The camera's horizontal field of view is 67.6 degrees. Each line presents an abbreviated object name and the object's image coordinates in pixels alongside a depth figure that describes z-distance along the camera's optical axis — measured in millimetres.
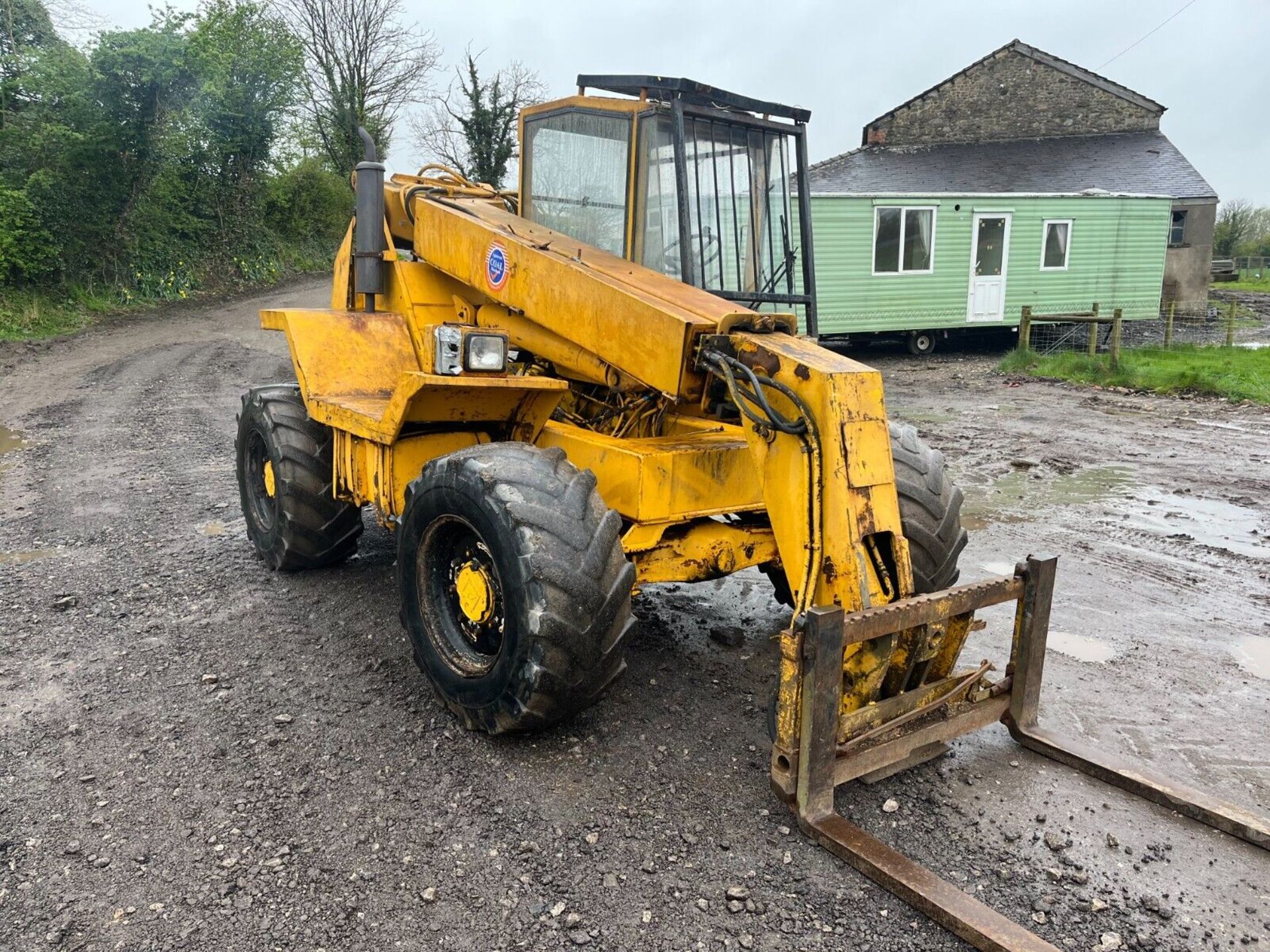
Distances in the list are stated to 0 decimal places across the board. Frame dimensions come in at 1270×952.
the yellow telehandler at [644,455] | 3207
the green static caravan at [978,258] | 18562
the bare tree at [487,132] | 32812
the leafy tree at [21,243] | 17906
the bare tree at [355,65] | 34219
